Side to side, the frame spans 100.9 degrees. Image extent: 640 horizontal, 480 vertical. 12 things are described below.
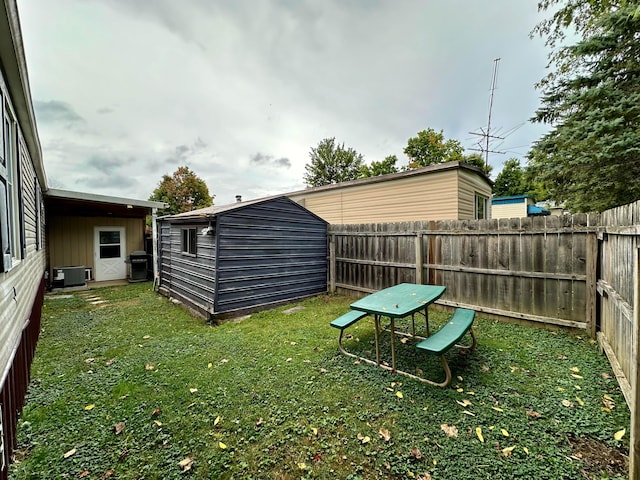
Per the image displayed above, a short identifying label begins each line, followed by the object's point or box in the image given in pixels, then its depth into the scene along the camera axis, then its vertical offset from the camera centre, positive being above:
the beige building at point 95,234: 8.90 +0.30
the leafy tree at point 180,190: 25.19 +4.88
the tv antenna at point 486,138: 13.55 +5.43
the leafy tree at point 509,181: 28.12 +6.18
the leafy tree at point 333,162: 27.17 +7.97
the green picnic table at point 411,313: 2.73 -1.04
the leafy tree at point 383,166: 24.62 +6.86
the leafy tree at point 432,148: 23.68 +8.16
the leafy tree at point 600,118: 5.71 +2.73
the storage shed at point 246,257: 5.43 -0.40
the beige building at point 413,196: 7.50 +1.38
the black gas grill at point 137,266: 10.20 -0.96
